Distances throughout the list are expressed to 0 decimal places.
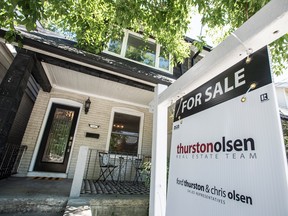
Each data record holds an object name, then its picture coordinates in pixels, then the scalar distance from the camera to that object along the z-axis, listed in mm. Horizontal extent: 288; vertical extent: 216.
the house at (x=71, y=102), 3102
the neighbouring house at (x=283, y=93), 9265
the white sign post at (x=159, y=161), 1417
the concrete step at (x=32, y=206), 2514
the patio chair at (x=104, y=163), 4980
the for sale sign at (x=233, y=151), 593
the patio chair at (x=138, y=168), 5231
